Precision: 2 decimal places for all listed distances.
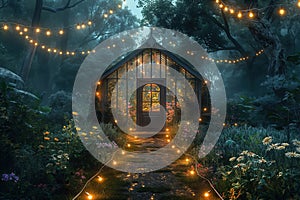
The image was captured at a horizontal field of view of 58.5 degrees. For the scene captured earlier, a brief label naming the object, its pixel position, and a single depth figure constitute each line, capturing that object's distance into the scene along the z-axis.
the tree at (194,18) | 19.53
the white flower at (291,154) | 4.08
